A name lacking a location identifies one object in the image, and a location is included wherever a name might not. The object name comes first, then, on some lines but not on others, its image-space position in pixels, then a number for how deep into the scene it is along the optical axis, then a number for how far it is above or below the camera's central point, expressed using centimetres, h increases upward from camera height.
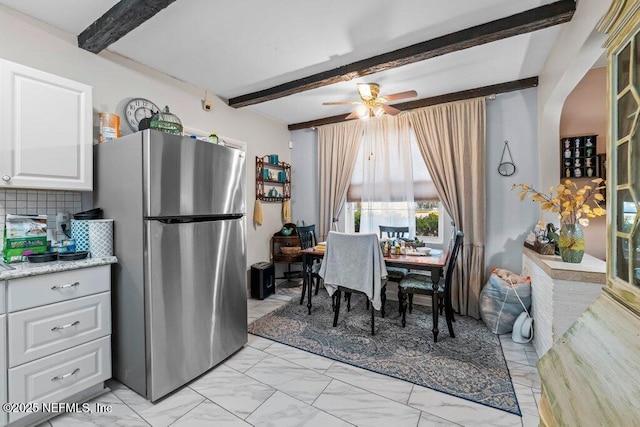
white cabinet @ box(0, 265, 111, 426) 147 -72
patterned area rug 194 -118
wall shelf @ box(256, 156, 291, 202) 410 +50
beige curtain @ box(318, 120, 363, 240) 412 +73
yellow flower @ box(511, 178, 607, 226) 210 +5
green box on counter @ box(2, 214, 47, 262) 171 -15
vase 211 -23
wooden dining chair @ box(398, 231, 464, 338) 261 -72
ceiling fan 283 +115
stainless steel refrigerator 176 -28
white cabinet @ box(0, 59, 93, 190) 168 +53
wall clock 253 +95
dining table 250 -47
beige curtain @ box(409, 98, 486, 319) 321 +42
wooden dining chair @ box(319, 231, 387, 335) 258 -53
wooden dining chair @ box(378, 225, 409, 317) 324 -31
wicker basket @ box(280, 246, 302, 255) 413 -56
